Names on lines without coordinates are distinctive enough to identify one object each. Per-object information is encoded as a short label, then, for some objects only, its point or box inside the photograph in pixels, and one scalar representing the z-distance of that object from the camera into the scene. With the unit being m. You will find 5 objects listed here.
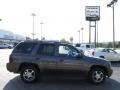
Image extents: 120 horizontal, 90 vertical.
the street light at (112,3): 19.54
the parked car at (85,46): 13.72
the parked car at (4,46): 33.19
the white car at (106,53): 9.06
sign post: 19.67
